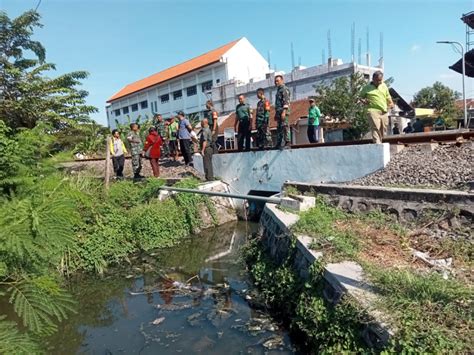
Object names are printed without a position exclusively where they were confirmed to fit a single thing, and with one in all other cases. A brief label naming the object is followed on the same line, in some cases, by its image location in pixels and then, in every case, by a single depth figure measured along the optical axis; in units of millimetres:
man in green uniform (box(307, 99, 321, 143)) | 11297
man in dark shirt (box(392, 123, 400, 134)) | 23442
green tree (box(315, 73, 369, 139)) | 20703
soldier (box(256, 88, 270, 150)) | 10039
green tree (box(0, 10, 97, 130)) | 13320
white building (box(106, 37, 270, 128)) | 37312
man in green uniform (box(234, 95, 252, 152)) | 10695
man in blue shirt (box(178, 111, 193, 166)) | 12938
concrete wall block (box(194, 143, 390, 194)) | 7832
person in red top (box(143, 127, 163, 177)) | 12484
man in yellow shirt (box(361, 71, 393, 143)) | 7816
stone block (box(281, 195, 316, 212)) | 7031
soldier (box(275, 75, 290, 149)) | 9141
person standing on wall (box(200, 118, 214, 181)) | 12148
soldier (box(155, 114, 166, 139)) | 15578
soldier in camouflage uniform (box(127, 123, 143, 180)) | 12352
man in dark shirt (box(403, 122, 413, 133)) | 20491
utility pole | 17219
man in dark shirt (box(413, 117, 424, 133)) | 22231
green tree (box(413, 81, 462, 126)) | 36422
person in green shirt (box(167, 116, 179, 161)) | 15312
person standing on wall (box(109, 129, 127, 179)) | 13016
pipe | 7393
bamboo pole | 11059
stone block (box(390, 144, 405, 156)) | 7871
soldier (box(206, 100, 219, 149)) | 12028
